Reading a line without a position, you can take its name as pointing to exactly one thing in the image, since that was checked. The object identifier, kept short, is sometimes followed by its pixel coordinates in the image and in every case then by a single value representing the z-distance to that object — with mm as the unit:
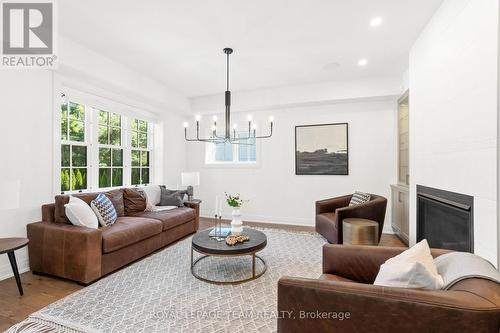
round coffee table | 2532
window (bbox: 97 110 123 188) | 4172
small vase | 3017
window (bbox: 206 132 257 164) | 5562
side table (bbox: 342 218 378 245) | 3227
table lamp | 4973
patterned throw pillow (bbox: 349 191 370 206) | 3857
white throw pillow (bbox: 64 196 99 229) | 2822
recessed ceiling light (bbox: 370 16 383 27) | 2637
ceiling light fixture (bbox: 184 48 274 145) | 3316
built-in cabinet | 3854
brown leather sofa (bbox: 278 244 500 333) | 994
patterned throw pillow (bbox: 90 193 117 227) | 3135
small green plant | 3039
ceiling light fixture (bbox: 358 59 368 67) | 3707
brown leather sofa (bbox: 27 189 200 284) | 2555
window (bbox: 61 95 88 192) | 3569
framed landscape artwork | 4855
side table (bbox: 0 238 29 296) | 2243
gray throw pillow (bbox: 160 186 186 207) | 4473
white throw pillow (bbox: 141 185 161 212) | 4164
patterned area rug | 1920
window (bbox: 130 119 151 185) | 4875
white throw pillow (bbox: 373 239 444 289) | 1174
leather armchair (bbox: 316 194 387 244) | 3475
